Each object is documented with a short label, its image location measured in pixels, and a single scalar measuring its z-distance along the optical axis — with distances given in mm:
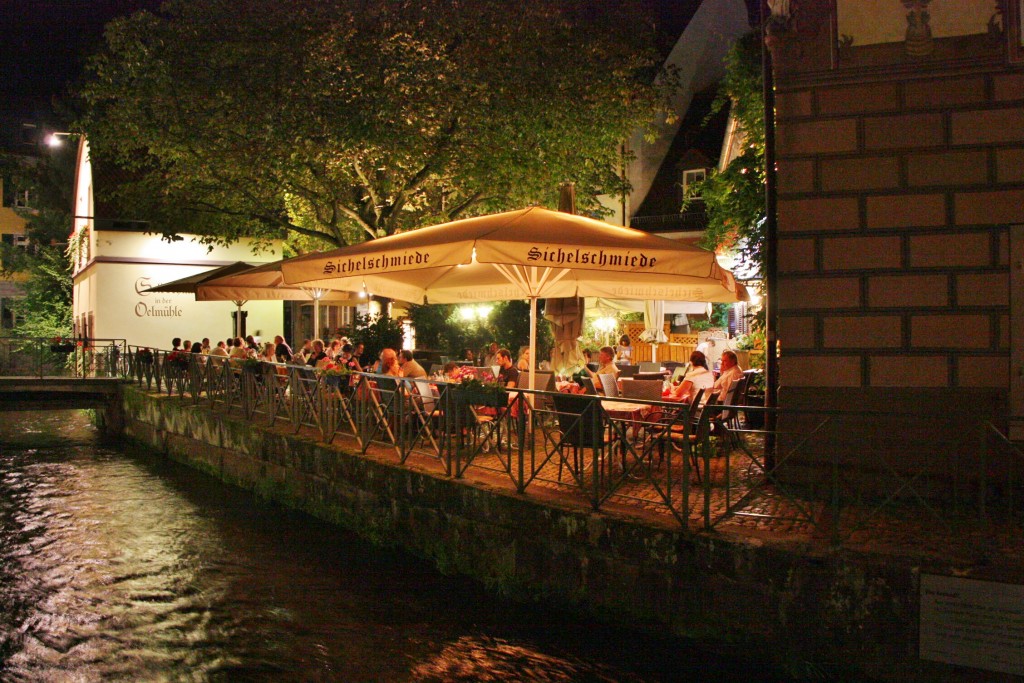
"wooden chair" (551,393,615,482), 7148
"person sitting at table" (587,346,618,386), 12050
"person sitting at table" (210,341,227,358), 18889
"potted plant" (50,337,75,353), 22609
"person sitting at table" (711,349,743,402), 10508
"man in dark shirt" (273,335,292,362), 18359
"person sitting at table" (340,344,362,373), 12600
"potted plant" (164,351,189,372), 16953
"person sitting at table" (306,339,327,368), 14806
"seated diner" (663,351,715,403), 11367
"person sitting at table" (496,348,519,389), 11266
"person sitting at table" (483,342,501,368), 17314
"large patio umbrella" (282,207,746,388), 7801
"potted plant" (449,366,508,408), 8617
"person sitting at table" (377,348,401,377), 11500
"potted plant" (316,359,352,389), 10766
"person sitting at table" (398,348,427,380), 11000
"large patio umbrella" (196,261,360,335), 14055
